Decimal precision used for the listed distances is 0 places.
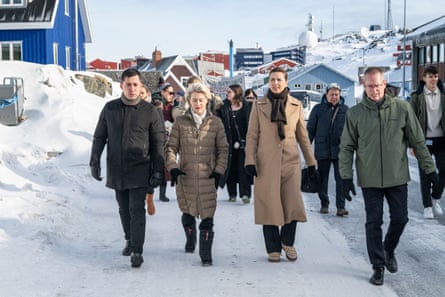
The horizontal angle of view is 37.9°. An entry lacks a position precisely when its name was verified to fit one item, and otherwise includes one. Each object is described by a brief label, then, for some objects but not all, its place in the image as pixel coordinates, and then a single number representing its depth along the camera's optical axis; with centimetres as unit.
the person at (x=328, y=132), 892
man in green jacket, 560
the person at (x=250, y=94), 1175
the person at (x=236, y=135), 996
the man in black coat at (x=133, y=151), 616
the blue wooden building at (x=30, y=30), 2814
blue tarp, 1675
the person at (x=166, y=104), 1026
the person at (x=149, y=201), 845
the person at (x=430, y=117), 845
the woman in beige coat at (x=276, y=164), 627
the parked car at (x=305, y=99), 3595
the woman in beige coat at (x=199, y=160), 629
